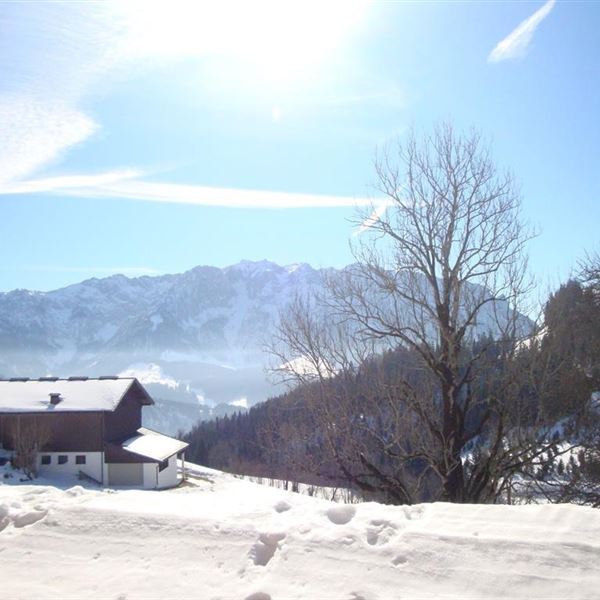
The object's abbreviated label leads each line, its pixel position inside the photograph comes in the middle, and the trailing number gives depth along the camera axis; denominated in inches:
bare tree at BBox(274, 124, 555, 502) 422.3
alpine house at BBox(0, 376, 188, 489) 1462.8
